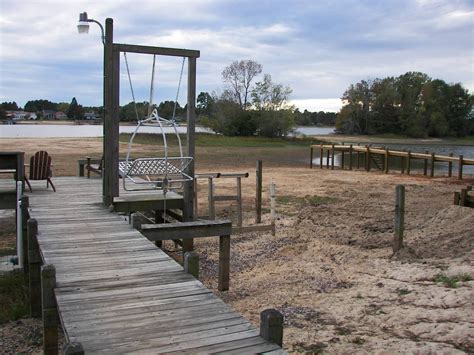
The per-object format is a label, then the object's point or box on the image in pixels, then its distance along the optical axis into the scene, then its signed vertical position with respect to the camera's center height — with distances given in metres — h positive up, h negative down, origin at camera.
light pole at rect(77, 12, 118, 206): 8.20 +0.15
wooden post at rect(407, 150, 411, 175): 26.00 -1.21
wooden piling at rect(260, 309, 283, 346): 3.58 -1.35
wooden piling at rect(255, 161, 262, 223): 12.78 -1.47
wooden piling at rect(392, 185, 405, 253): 9.31 -1.52
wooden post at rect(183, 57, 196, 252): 8.90 -0.17
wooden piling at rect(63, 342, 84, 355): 3.09 -1.34
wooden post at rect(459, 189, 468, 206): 9.75 -1.13
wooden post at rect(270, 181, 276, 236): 11.95 -1.75
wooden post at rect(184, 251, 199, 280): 5.02 -1.30
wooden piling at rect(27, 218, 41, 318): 6.83 -2.13
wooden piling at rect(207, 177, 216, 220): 11.07 -1.47
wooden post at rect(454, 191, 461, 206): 10.15 -1.21
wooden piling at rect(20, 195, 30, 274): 7.66 -1.32
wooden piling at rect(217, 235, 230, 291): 7.41 -1.89
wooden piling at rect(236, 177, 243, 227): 11.55 -1.67
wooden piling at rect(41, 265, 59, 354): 4.47 -1.61
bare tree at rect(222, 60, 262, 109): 65.31 +7.33
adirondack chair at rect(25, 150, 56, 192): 10.14 -0.80
